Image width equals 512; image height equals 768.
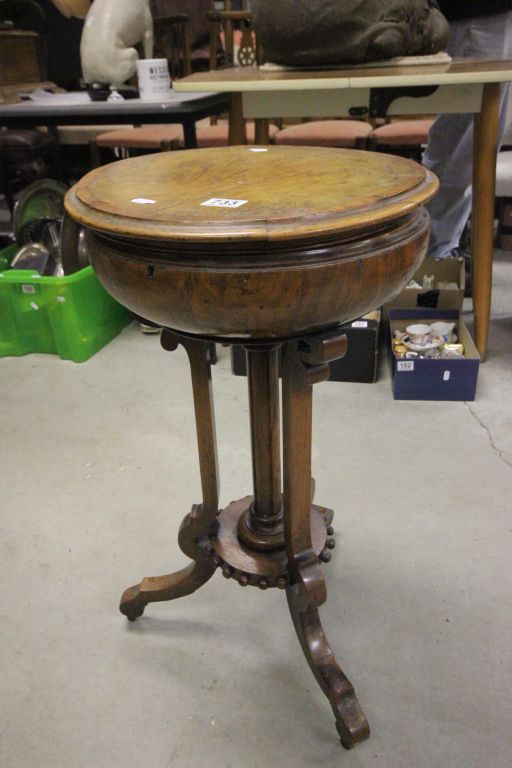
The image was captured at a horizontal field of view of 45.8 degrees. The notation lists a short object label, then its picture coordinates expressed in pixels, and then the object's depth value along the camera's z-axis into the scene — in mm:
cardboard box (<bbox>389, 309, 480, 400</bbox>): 1690
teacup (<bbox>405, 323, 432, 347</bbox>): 1790
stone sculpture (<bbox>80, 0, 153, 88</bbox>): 2047
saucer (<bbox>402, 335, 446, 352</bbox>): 1760
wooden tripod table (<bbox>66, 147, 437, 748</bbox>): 599
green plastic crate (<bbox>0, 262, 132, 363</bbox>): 1967
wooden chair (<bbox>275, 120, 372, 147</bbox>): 2613
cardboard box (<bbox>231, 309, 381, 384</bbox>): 1772
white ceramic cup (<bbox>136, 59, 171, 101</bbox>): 2027
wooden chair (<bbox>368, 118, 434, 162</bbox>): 2586
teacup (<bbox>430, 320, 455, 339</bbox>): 1847
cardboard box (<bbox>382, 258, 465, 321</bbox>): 1942
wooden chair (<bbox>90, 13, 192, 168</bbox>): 2748
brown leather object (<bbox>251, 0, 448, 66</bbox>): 1562
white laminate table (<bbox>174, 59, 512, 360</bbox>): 1521
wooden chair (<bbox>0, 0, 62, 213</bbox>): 2480
